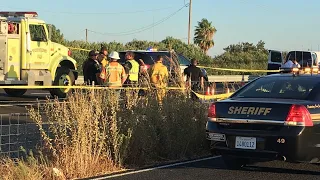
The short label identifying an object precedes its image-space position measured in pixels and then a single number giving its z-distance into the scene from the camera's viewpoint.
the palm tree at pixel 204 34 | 66.56
